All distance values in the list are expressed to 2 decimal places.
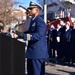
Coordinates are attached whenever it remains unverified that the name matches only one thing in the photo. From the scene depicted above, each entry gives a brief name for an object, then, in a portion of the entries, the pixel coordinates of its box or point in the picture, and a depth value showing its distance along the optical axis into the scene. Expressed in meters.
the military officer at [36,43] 5.63
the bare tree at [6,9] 48.47
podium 5.29
